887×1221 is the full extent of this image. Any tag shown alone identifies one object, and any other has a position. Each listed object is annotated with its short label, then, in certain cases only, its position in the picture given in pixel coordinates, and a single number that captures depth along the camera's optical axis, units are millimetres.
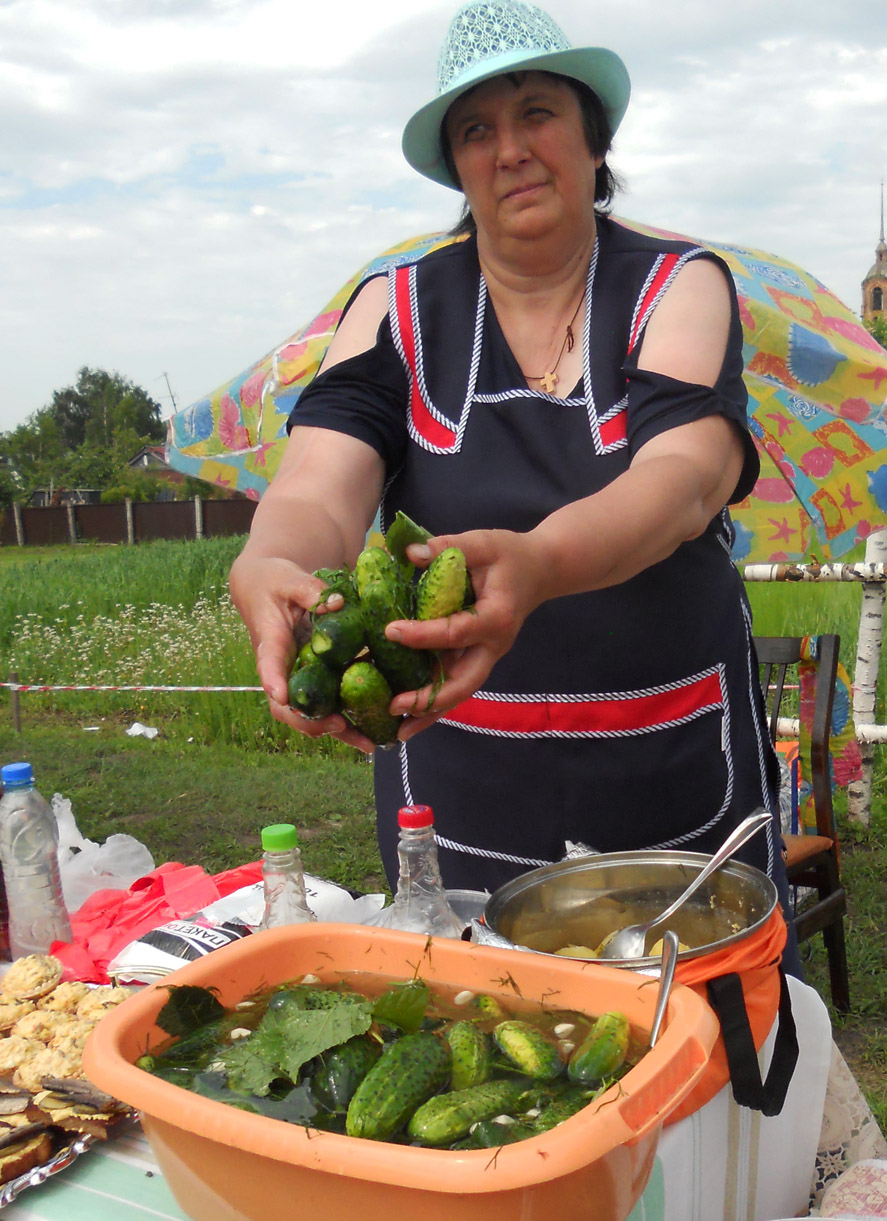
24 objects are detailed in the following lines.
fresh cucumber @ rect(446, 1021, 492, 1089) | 1078
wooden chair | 3805
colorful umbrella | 4047
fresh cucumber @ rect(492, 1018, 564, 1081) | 1085
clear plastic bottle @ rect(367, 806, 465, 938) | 1606
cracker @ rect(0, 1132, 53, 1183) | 1328
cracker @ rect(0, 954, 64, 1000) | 1812
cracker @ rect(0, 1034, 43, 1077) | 1604
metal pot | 1392
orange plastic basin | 863
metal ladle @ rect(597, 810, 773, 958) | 1327
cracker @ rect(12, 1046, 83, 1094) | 1555
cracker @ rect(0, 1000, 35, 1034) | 1749
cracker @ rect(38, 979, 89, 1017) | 1773
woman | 1773
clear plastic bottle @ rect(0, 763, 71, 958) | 2086
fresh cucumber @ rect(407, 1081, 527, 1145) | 972
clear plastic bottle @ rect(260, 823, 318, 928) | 1637
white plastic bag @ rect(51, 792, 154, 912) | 2748
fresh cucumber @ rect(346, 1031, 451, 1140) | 976
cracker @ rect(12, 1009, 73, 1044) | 1685
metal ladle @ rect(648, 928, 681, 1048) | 1083
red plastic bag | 2068
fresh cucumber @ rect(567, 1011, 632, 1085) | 1049
